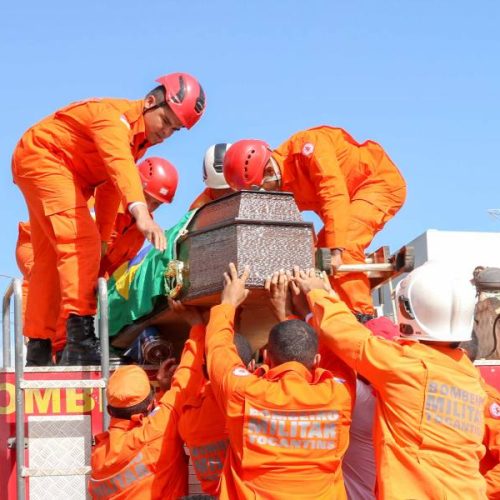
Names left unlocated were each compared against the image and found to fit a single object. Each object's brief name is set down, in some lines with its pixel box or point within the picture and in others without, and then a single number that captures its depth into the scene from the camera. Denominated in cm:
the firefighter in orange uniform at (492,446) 573
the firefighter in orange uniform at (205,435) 524
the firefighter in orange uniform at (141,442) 534
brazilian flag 675
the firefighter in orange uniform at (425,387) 439
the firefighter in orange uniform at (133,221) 784
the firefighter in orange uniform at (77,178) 650
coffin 570
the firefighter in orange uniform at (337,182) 750
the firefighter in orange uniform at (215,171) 845
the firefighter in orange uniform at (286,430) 456
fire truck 580
